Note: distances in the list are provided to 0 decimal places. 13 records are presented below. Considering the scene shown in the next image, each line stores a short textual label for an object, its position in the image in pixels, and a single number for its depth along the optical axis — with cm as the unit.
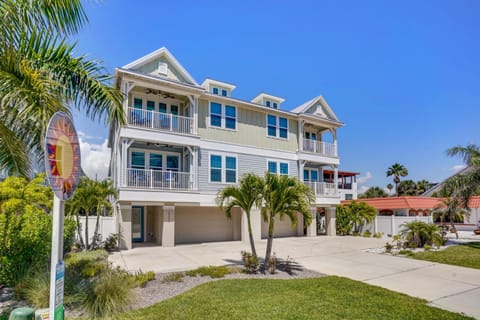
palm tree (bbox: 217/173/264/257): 958
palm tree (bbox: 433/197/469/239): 1625
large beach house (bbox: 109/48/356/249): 1480
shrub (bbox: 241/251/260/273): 913
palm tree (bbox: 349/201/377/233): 2141
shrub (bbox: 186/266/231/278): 852
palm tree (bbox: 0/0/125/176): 472
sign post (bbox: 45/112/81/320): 311
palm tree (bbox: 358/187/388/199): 5499
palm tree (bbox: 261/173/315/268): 916
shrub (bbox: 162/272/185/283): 795
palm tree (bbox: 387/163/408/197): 4847
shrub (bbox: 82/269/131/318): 539
